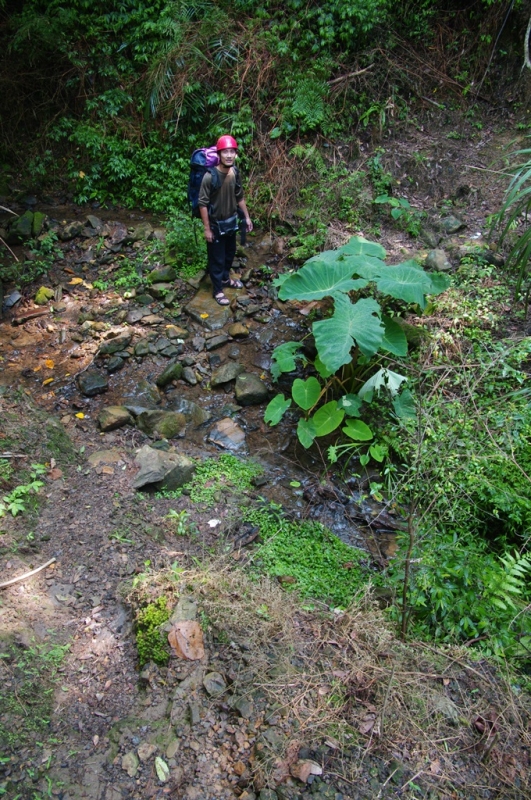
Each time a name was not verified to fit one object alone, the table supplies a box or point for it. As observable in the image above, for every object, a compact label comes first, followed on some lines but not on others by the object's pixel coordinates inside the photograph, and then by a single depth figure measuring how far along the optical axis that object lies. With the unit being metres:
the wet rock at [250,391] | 4.73
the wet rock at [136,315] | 5.23
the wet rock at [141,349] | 4.94
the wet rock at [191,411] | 4.59
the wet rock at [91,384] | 4.60
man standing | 4.67
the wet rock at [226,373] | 4.86
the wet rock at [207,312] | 5.32
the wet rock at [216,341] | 5.14
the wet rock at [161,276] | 5.59
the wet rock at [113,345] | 4.89
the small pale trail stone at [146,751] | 2.11
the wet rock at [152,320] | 5.26
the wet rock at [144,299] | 5.44
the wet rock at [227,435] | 4.42
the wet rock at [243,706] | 2.24
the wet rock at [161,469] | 3.63
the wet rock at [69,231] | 6.04
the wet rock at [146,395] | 4.64
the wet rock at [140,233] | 6.08
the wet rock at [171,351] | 5.02
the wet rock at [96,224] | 6.15
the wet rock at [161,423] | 4.32
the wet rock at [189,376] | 4.88
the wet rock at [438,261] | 5.34
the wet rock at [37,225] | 6.01
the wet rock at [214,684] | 2.34
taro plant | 3.80
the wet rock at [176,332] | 5.17
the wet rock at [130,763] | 2.06
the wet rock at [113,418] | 4.19
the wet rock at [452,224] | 5.82
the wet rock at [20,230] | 5.92
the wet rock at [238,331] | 5.25
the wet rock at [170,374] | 4.79
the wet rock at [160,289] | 5.46
